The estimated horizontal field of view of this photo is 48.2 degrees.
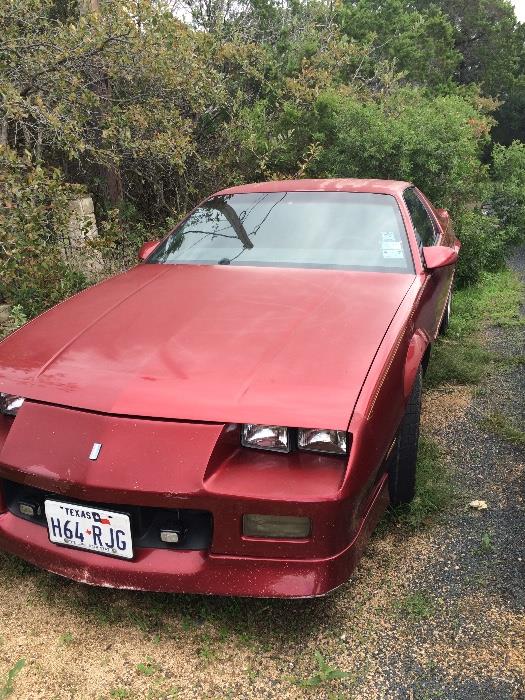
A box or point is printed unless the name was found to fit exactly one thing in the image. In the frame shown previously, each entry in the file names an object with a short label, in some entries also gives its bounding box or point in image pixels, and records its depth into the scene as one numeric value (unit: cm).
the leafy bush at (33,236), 377
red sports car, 167
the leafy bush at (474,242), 651
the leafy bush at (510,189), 708
